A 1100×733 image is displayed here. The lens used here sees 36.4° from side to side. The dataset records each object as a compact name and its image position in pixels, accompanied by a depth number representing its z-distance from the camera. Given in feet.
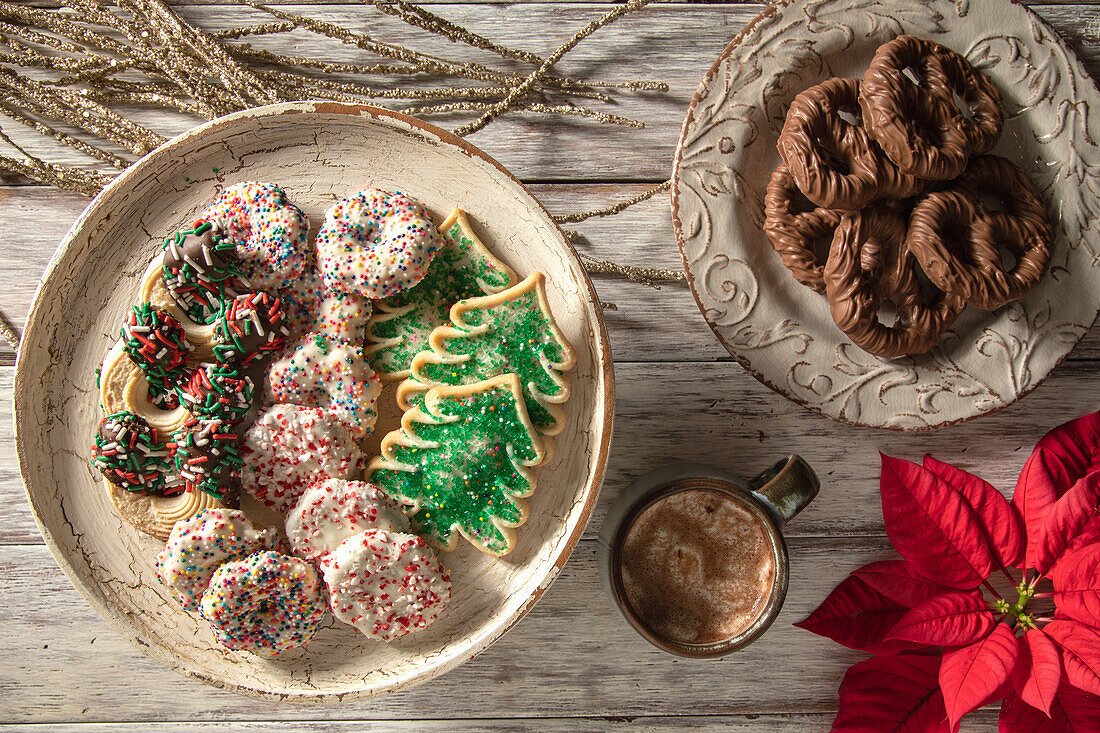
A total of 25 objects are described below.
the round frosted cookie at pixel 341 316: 2.39
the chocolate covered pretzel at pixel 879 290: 2.42
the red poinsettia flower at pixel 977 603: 2.46
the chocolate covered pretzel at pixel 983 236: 2.41
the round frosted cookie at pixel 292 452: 2.36
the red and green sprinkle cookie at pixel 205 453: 2.33
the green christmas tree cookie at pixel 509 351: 2.36
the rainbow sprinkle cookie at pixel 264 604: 2.34
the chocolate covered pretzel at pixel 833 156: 2.39
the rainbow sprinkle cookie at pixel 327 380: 2.37
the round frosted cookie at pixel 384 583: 2.36
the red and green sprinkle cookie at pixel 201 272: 2.34
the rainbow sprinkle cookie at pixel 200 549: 2.34
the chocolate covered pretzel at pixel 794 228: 2.44
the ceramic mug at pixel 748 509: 2.43
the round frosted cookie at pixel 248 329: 2.34
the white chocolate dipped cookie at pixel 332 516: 2.36
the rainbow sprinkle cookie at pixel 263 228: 2.35
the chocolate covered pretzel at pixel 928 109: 2.38
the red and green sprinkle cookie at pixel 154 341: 2.33
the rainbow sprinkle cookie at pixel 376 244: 2.35
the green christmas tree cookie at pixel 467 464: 2.35
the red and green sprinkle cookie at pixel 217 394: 2.34
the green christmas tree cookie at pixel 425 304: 2.40
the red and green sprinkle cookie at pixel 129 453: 2.34
